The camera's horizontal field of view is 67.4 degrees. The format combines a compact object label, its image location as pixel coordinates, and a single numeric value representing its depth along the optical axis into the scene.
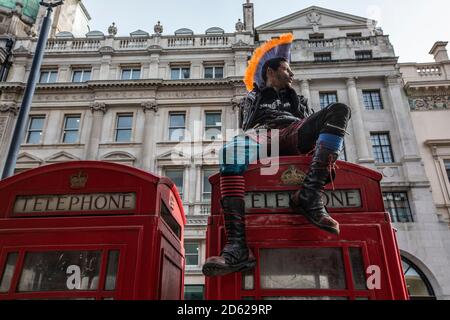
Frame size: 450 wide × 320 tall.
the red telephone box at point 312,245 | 2.66
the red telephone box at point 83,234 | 2.67
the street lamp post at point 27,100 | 6.83
